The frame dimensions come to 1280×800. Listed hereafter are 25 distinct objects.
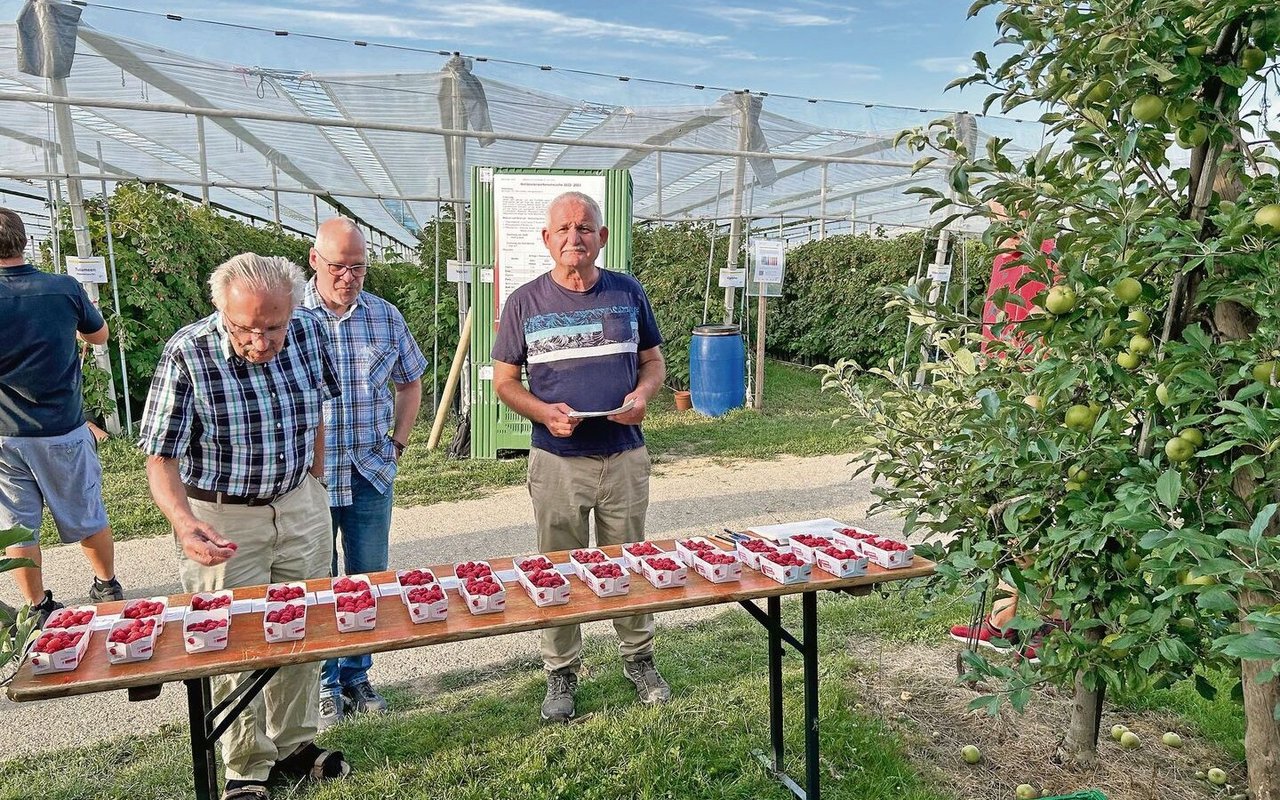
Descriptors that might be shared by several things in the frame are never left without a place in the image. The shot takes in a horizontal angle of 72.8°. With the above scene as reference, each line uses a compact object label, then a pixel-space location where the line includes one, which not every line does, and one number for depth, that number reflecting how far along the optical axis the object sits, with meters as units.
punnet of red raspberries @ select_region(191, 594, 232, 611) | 2.29
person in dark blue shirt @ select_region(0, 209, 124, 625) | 3.89
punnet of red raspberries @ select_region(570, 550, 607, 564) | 2.71
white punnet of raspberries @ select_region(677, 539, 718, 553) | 2.75
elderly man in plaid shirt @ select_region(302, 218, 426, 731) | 3.30
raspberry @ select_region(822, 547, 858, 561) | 2.60
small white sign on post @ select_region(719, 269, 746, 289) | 9.70
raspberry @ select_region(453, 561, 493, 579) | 2.57
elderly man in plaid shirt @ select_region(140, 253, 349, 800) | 2.50
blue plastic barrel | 9.73
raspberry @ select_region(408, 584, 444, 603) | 2.30
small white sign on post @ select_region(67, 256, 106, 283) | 6.38
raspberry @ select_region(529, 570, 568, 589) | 2.43
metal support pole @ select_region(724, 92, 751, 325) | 9.52
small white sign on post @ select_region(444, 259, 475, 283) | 7.81
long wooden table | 1.99
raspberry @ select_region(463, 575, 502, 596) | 2.38
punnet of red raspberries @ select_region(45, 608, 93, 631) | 2.21
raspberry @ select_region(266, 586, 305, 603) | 2.38
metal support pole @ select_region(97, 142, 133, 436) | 7.50
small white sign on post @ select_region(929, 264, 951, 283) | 9.17
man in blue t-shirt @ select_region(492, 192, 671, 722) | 3.31
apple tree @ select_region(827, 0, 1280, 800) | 1.55
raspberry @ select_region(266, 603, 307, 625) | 2.18
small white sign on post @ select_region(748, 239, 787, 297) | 9.52
